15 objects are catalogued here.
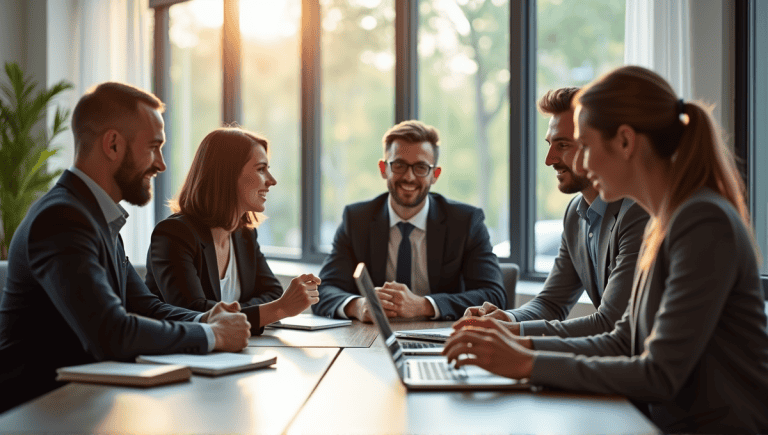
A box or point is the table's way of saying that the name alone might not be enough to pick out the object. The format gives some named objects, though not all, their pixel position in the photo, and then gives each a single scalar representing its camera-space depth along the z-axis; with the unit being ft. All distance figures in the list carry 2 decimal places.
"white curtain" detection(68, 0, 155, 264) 18.15
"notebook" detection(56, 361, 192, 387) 4.58
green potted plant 15.70
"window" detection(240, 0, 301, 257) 17.30
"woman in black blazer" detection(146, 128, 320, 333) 7.74
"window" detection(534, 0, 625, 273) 12.55
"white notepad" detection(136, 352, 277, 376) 4.99
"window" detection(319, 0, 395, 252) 15.80
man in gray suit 6.49
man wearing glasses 9.66
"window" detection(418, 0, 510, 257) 13.55
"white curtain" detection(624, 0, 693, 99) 9.94
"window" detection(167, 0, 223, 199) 18.52
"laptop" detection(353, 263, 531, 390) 4.54
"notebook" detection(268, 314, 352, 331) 7.53
